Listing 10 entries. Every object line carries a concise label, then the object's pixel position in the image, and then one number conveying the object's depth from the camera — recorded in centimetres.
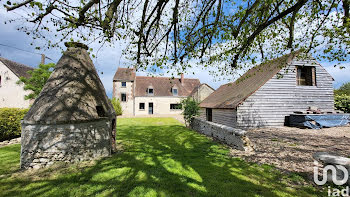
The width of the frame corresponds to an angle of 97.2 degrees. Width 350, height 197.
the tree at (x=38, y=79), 1451
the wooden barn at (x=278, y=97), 1180
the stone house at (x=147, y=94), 2984
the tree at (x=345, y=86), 3050
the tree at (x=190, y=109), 1461
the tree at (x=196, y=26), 432
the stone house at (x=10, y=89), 2117
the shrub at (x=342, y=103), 1496
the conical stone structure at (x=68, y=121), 535
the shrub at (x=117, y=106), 2755
